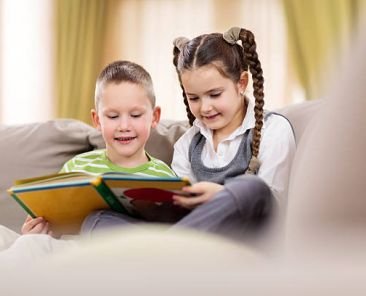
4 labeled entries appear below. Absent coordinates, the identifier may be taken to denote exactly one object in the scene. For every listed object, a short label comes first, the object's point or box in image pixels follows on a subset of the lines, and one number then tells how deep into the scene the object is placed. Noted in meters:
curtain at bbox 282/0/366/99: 3.72
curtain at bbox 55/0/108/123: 4.16
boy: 2.03
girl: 2.03
